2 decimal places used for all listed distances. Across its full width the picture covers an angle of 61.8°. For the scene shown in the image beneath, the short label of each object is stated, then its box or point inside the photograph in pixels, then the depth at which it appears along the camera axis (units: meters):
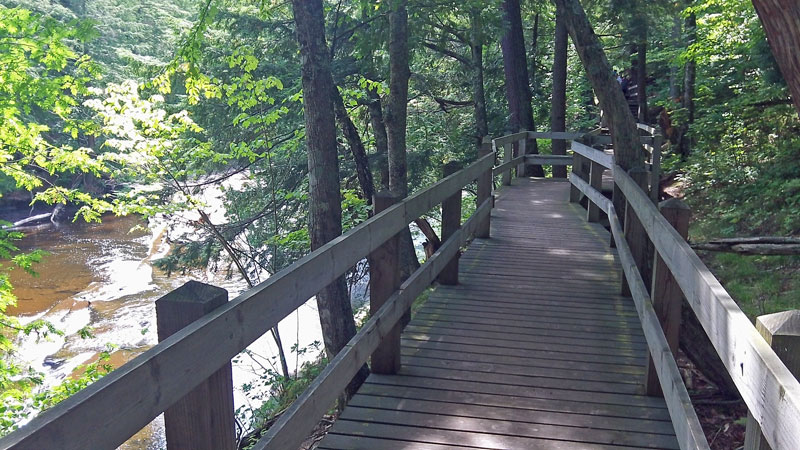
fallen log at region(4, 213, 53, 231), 29.55
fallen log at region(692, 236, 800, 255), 7.64
